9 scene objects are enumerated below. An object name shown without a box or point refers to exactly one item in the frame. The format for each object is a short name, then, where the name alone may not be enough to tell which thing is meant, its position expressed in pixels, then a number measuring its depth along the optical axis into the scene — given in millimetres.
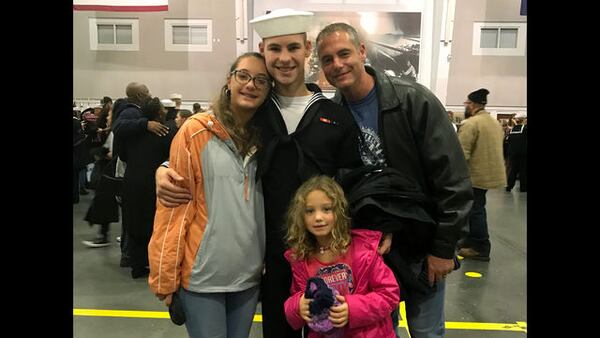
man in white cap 1600
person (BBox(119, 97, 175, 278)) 3973
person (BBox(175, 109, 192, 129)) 4531
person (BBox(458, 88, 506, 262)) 4715
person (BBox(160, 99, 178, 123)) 5452
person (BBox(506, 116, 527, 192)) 8570
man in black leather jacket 1658
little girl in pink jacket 1542
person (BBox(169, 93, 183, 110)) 7605
